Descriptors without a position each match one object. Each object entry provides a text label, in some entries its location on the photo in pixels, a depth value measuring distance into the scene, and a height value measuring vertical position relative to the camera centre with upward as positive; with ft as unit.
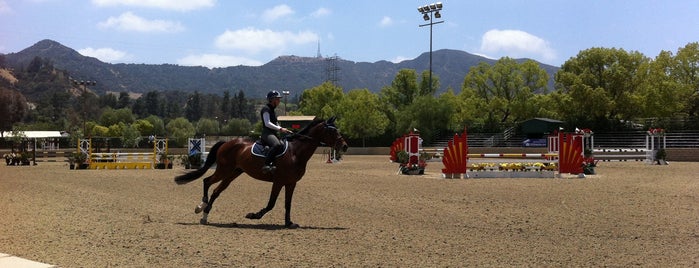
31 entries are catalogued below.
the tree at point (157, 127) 388.57 +4.59
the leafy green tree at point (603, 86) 187.01 +15.95
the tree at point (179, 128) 419.70 +4.12
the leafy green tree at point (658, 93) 185.37 +13.27
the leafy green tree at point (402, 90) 252.83 +19.11
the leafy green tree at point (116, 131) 342.52 +1.13
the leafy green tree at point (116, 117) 412.71 +11.66
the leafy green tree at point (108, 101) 626.48 +33.80
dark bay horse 31.07 -1.47
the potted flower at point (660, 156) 111.75 -3.82
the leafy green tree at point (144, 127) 356.59 +3.69
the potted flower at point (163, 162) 101.35 -4.96
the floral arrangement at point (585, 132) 81.20 +0.45
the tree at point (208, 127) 498.28 +5.42
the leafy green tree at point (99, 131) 335.26 +1.05
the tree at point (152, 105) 629.10 +29.80
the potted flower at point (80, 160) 99.86 -4.61
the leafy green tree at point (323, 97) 298.35 +18.66
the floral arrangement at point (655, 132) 110.90 +0.69
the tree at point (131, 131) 330.65 +1.11
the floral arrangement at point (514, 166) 72.02 -3.85
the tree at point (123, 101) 631.56 +34.29
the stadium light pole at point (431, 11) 195.78 +41.33
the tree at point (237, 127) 474.08 +5.31
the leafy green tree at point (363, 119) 233.14 +6.01
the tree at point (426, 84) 252.42 +21.58
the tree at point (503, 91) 225.15 +17.49
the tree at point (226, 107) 647.97 +28.96
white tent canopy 313.01 -0.33
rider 30.83 +0.25
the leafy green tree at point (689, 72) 196.65 +21.49
